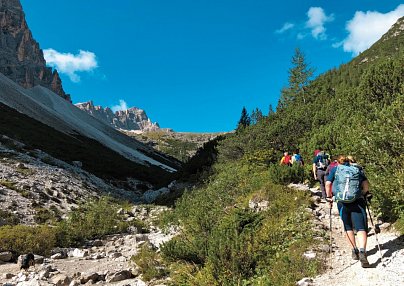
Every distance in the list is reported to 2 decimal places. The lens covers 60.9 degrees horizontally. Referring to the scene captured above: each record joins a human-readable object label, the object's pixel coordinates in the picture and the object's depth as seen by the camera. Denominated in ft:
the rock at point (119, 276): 30.48
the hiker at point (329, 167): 35.74
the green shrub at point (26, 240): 41.34
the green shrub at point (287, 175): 49.42
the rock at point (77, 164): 133.28
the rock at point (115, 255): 40.46
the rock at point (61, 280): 29.91
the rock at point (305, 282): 20.57
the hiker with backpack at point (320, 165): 42.18
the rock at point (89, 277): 30.44
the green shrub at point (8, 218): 52.93
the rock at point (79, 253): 41.88
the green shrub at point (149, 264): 29.71
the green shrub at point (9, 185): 69.44
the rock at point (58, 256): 40.47
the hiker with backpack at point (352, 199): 23.49
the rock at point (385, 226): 28.86
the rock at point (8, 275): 32.40
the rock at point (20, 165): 87.78
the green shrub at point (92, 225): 49.69
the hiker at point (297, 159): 53.13
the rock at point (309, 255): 24.48
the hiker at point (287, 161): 56.34
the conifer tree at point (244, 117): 219.41
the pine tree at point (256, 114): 157.99
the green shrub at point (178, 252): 28.94
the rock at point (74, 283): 29.37
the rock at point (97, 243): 48.98
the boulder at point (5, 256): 38.67
